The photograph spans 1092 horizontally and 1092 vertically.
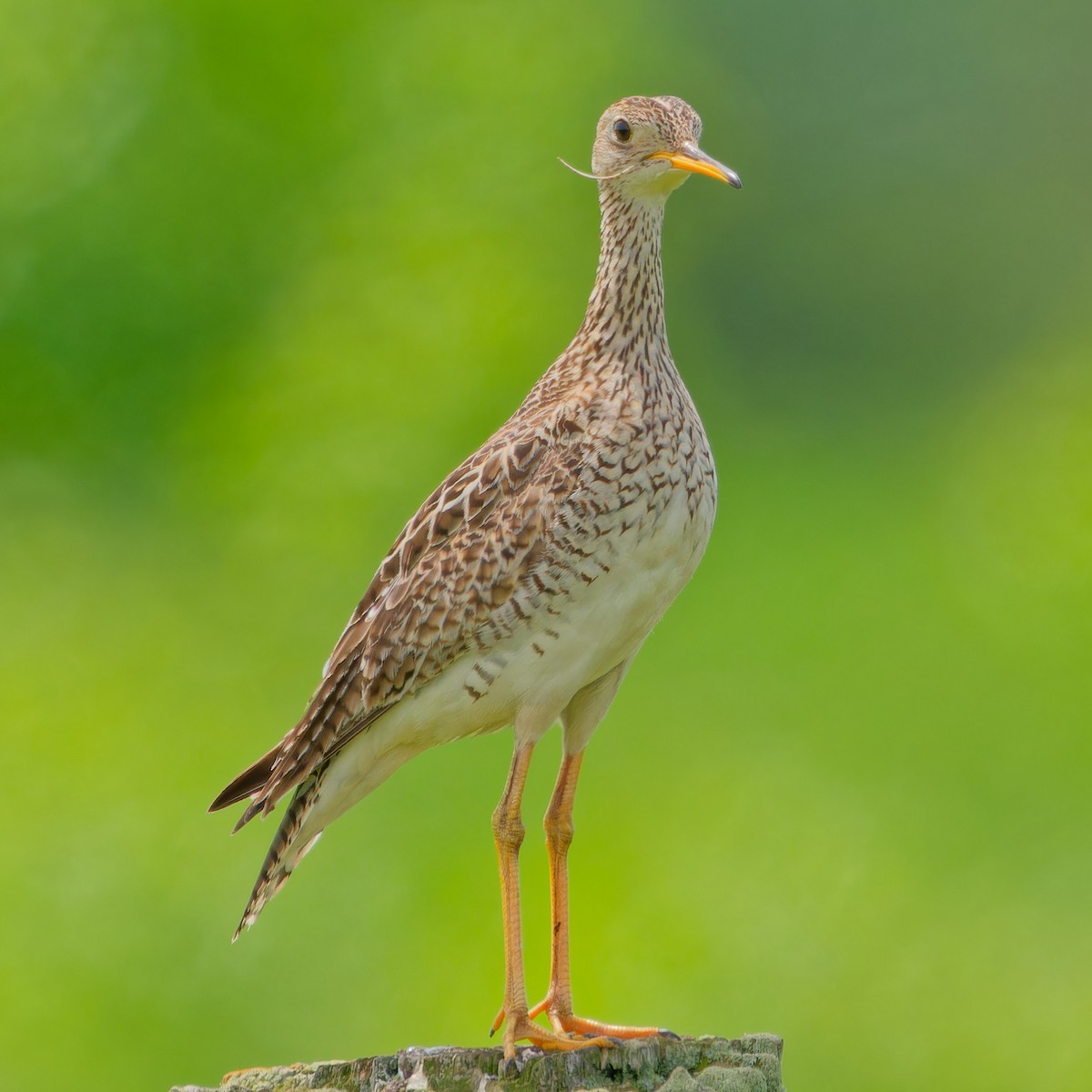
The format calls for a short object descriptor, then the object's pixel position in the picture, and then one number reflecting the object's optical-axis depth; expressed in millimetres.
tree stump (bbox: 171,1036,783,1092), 15516
